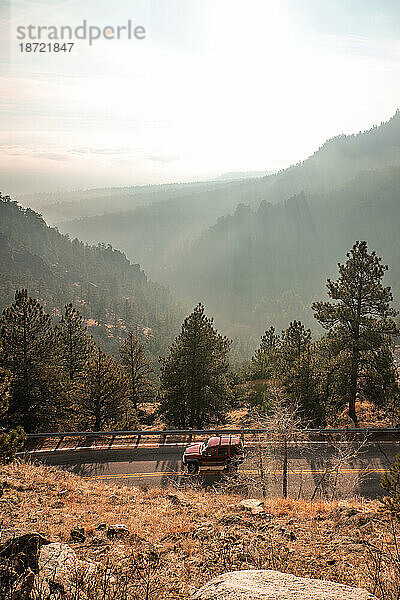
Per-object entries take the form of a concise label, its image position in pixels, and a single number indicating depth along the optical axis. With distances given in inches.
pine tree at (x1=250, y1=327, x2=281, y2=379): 1277.1
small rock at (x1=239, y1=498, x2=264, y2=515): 506.6
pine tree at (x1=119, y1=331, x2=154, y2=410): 1556.2
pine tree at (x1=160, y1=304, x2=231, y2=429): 1123.3
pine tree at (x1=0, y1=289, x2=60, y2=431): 978.1
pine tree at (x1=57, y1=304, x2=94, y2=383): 1445.6
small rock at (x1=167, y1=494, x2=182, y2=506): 580.2
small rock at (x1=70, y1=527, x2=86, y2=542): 411.8
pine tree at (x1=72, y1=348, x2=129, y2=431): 1021.2
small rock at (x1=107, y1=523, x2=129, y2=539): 424.2
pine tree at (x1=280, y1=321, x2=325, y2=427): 960.9
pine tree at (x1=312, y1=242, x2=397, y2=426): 948.6
